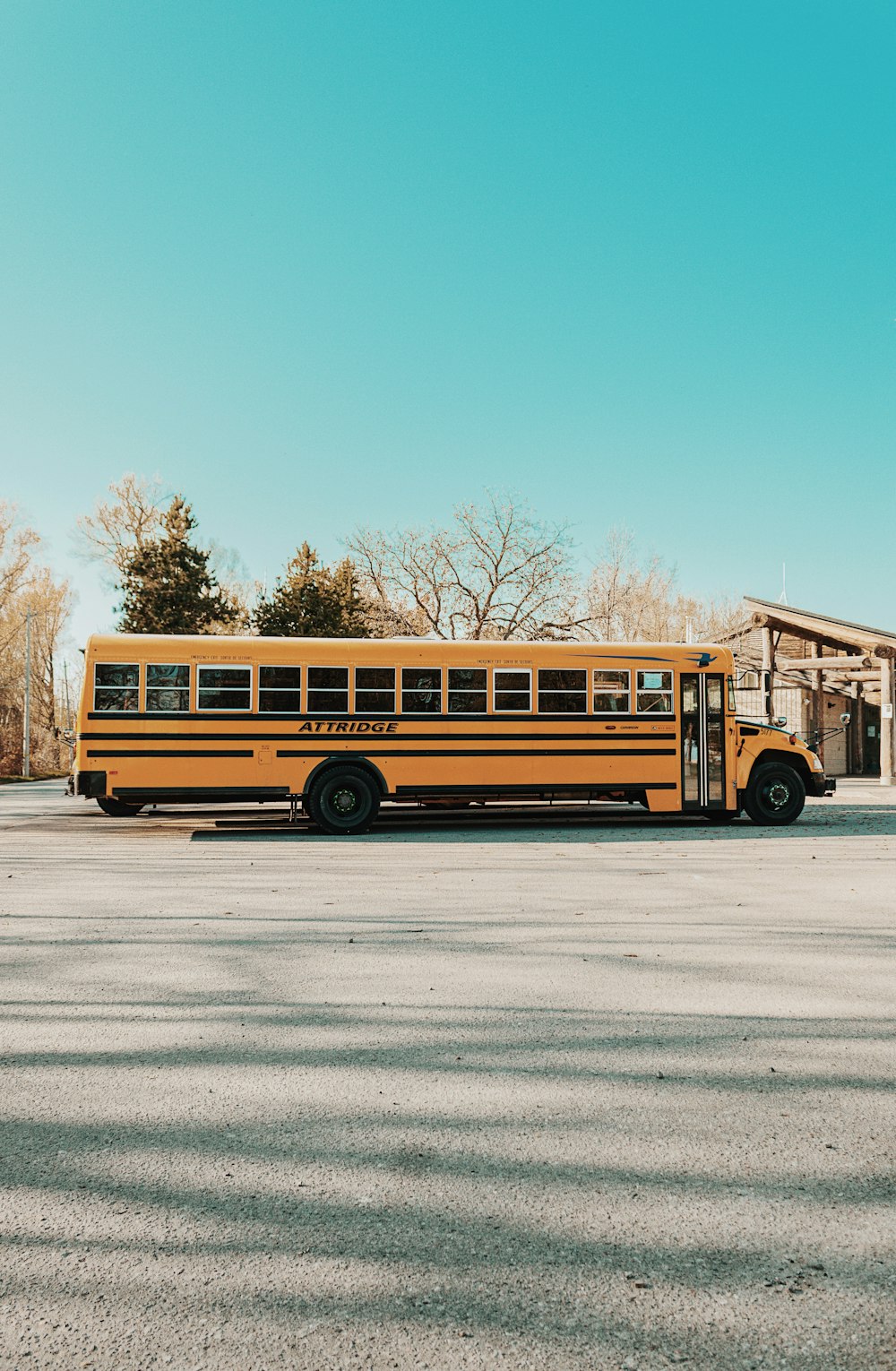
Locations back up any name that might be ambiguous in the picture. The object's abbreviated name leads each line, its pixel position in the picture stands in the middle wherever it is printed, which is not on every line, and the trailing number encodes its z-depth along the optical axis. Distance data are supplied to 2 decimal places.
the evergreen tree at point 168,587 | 41.59
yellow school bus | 13.99
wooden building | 26.48
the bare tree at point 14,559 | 48.28
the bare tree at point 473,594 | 40.00
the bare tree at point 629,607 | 45.94
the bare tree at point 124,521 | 44.41
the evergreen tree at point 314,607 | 43.78
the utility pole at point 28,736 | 41.06
